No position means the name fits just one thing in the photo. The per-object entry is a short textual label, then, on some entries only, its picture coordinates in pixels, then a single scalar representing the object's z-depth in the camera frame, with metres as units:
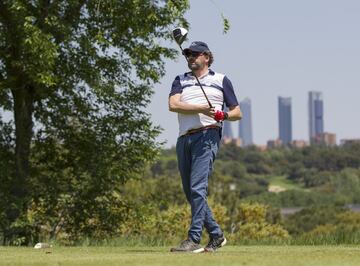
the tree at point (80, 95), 39.84
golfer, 15.99
